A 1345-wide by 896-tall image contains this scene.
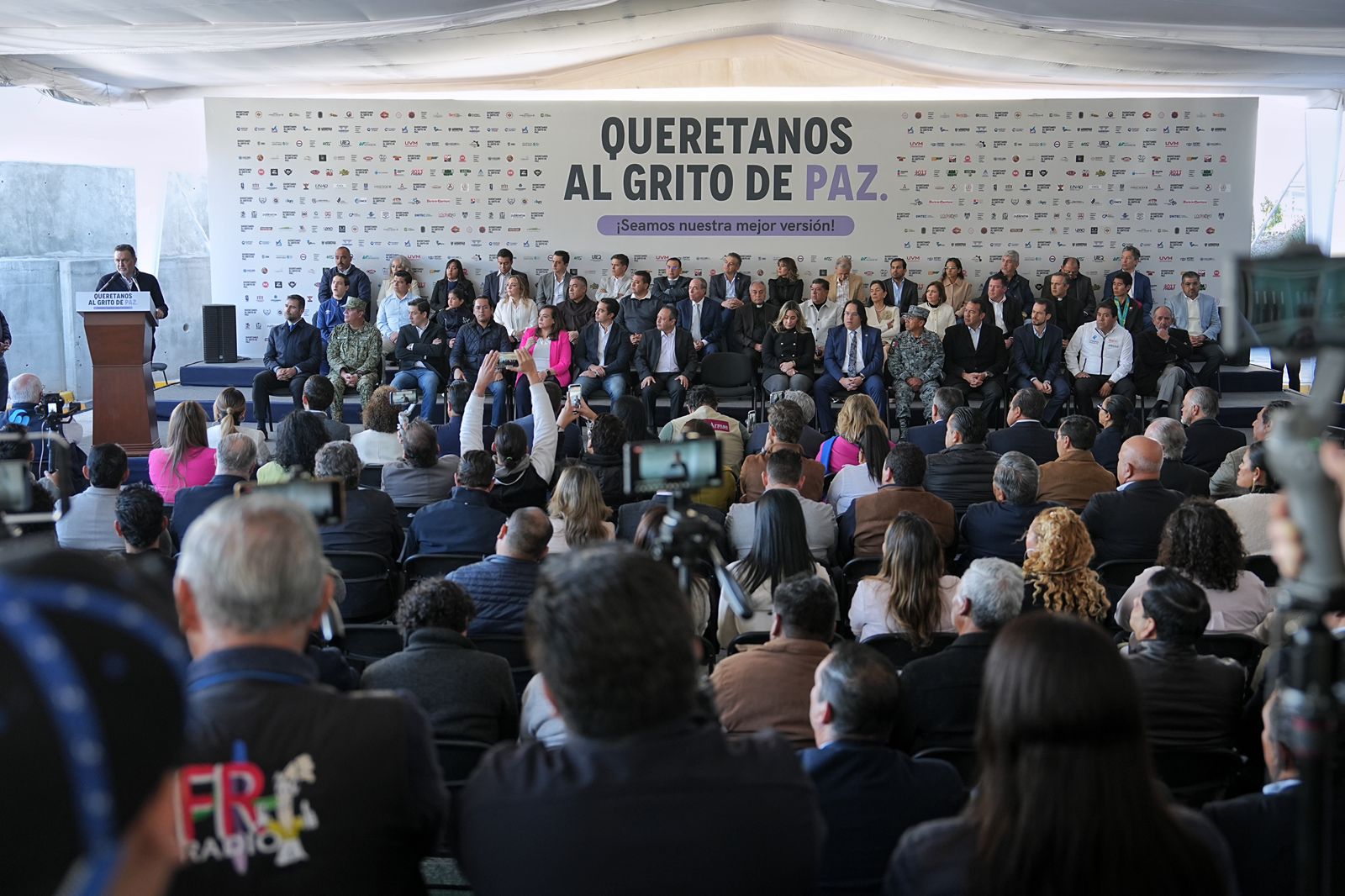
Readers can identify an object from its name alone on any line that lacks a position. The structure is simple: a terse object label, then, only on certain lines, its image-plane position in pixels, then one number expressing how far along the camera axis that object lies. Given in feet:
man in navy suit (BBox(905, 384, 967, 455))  22.63
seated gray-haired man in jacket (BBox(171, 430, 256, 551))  15.49
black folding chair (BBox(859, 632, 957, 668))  11.63
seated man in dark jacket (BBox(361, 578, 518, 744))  9.32
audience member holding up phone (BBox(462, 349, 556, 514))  17.15
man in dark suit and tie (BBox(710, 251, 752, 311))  35.76
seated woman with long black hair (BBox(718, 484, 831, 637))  13.25
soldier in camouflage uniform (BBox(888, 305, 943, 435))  31.22
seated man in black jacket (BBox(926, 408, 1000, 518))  18.54
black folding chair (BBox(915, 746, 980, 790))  9.01
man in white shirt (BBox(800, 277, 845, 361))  35.22
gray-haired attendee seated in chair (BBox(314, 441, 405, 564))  15.11
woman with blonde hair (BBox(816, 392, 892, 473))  20.47
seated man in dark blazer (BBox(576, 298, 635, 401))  31.65
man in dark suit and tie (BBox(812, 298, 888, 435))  31.17
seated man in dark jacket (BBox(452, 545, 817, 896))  4.93
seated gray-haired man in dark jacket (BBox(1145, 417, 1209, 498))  17.76
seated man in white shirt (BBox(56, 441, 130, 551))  15.42
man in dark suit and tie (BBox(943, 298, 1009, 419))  31.91
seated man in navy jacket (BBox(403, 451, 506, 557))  15.23
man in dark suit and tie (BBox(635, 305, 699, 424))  32.27
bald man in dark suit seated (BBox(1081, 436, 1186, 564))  15.08
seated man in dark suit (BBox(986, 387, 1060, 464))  21.88
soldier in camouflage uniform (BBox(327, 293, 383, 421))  31.94
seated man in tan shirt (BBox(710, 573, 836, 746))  9.41
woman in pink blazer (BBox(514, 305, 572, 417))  32.24
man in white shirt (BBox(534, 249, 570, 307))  36.35
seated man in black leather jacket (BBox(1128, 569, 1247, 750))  9.31
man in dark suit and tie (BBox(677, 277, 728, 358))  33.86
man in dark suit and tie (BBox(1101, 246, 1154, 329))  35.53
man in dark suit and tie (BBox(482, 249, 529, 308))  36.27
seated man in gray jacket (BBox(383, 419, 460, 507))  17.89
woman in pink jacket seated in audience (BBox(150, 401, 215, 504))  18.58
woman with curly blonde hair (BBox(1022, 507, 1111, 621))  12.32
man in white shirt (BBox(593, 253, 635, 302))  36.27
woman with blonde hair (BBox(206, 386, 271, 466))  20.79
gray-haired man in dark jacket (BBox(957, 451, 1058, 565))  15.10
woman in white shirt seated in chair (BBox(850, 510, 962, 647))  12.03
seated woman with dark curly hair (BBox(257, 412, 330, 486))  17.49
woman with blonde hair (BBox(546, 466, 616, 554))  14.70
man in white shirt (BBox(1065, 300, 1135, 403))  31.04
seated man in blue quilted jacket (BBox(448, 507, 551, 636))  12.16
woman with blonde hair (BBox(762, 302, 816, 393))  32.01
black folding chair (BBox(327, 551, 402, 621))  14.40
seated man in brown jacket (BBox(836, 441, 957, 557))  15.65
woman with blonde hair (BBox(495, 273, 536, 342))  35.45
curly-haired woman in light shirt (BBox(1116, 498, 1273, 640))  12.03
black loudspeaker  37.01
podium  25.67
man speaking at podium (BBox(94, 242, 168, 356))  30.76
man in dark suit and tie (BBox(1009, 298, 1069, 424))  31.50
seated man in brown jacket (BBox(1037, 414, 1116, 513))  17.58
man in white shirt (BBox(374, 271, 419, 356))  35.78
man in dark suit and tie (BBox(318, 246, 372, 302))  36.27
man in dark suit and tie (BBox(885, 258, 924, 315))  36.01
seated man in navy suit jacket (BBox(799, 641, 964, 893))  7.20
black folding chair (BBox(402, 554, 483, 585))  14.38
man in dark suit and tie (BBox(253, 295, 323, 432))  31.81
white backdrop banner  36.88
